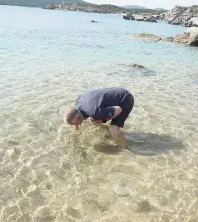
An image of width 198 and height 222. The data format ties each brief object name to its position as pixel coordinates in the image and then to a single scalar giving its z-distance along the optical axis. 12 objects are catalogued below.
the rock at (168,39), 23.84
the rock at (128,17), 67.30
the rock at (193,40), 21.77
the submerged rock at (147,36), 24.81
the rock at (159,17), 81.87
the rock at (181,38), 23.48
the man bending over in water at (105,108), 4.70
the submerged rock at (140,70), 11.10
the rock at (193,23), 53.33
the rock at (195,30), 22.48
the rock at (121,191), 3.99
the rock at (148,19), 65.01
